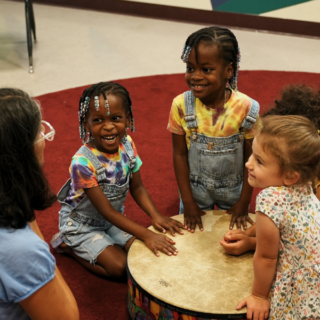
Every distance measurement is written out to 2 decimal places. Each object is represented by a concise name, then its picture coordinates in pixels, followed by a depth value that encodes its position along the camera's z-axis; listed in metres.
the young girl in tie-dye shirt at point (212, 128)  1.73
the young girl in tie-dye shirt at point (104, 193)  1.70
